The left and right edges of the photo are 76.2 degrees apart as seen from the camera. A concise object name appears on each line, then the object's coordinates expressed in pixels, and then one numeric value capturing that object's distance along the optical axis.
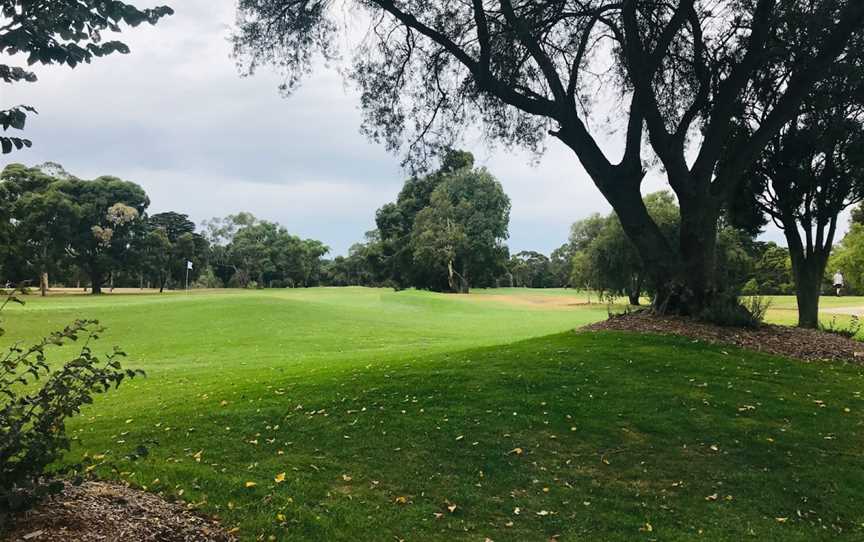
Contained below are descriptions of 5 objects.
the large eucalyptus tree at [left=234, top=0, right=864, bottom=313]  10.64
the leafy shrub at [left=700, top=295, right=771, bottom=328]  11.44
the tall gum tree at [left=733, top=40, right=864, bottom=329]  13.88
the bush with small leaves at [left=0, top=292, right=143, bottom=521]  2.88
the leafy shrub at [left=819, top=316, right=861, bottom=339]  13.52
